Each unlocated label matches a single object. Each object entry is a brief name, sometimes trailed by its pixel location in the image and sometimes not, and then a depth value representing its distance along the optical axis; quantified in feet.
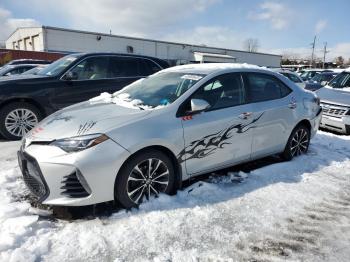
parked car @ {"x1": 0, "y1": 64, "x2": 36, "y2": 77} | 45.27
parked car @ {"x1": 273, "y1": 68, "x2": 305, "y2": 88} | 44.23
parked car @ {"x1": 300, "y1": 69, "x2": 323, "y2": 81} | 76.61
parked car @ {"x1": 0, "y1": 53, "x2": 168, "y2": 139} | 21.42
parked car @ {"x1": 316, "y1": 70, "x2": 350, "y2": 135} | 25.95
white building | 127.13
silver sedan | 10.91
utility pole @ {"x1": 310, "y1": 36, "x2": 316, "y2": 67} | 252.62
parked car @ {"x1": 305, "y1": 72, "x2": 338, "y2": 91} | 47.18
